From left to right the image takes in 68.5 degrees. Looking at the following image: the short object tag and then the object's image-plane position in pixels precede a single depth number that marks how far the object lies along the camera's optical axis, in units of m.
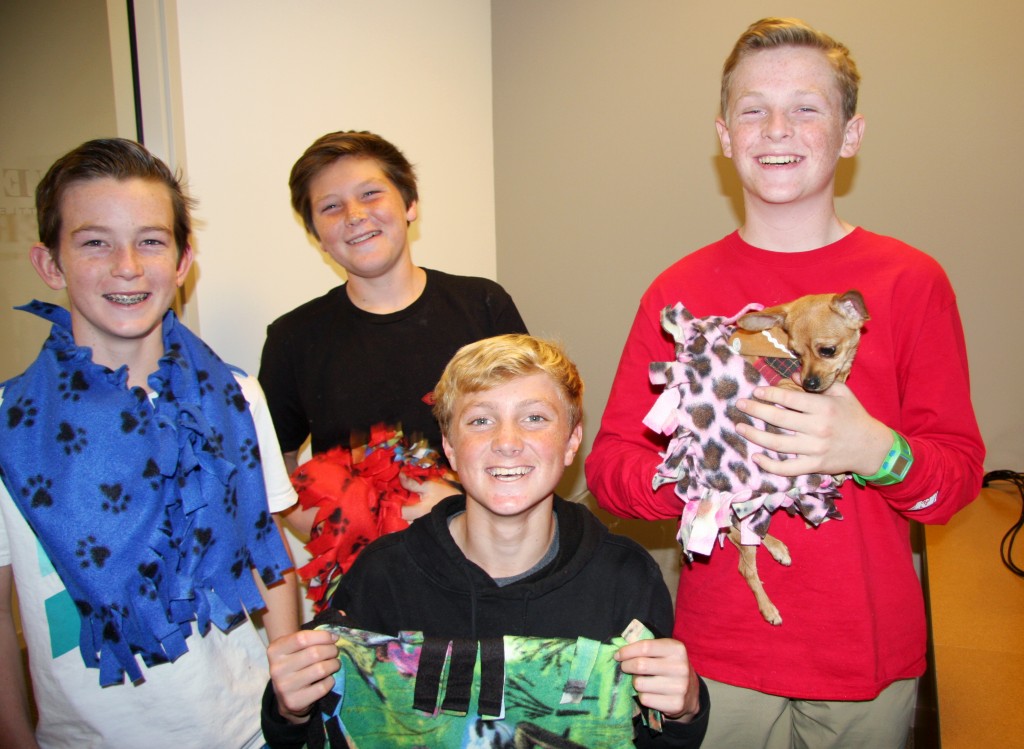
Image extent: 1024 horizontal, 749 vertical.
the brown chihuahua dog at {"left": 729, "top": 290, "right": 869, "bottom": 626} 1.11
